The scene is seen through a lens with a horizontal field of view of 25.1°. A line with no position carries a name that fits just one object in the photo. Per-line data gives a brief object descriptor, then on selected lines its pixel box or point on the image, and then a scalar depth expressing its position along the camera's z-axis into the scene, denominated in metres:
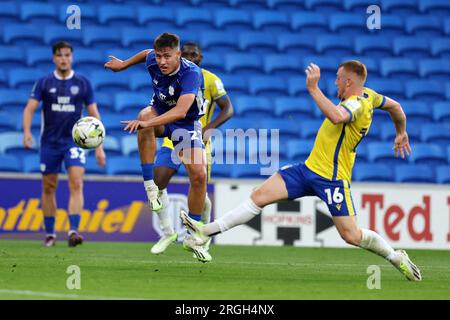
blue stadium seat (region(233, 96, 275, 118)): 16.31
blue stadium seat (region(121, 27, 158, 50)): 17.14
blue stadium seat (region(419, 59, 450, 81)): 18.03
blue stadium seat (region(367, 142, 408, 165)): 16.00
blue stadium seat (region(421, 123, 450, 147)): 16.70
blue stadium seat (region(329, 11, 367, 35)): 18.38
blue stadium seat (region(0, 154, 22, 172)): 14.49
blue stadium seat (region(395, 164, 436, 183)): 15.68
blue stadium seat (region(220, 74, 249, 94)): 16.80
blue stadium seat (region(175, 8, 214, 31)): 17.67
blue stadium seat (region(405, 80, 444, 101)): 17.61
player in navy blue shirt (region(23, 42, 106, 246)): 12.31
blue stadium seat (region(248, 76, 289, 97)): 17.02
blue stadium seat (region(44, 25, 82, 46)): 17.06
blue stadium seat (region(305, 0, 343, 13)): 18.80
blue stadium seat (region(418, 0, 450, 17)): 19.11
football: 9.72
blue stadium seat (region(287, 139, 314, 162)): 15.45
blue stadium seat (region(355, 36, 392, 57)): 18.08
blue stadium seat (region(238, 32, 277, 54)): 17.78
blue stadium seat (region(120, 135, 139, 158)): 15.18
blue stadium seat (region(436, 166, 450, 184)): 15.74
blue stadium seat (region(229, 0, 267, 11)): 18.56
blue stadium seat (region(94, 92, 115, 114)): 16.03
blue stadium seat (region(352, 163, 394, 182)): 15.46
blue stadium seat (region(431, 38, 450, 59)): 18.42
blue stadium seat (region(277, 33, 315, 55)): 17.94
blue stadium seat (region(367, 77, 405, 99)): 17.19
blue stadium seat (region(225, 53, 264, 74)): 17.27
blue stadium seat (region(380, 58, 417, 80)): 17.86
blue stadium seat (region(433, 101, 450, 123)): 17.09
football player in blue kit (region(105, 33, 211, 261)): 8.80
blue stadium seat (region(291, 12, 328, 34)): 18.30
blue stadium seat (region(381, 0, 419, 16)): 19.03
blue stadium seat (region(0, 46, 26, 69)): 16.66
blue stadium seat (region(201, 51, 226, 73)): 16.97
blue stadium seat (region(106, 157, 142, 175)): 14.79
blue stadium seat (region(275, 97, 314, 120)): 16.61
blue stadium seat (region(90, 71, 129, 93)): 16.50
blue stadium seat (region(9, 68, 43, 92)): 16.19
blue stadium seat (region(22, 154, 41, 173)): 14.55
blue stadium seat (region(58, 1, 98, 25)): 17.42
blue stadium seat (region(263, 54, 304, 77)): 17.52
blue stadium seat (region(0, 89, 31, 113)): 15.76
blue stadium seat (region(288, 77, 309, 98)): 17.16
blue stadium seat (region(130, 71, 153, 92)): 16.56
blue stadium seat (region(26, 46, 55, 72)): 16.64
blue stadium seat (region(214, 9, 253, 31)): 18.02
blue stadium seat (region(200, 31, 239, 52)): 17.53
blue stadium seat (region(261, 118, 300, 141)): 15.87
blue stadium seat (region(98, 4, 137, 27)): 17.66
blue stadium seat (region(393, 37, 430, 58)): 18.38
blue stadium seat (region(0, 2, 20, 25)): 17.33
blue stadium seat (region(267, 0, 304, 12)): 18.70
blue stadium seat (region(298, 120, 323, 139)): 16.12
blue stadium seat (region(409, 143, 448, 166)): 16.14
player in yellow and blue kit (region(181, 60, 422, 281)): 8.27
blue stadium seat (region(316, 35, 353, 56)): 17.95
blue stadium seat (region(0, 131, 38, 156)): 14.88
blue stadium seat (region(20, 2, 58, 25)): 17.33
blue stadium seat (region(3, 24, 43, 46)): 16.95
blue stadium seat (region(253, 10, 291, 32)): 18.22
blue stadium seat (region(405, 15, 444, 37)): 18.72
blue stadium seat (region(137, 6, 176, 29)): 17.64
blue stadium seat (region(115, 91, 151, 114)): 15.88
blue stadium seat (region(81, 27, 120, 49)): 17.23
